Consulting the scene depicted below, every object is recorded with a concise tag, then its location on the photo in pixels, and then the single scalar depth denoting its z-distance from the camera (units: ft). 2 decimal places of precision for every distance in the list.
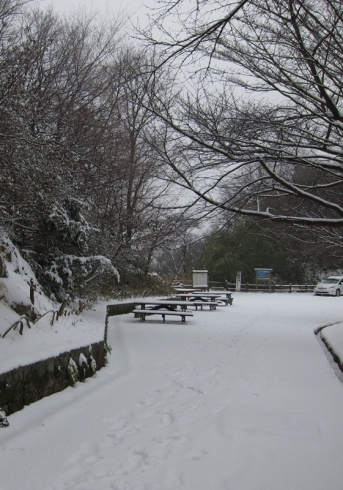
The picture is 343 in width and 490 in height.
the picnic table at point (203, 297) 64.82
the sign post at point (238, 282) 127.39
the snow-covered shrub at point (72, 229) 35.63
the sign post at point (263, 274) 121.08
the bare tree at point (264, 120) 23.80
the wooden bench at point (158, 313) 44.60
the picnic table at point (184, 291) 73.01
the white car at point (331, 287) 105.91
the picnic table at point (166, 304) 46.52
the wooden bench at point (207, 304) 51.98
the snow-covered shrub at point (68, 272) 36.01
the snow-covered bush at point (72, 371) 19.14
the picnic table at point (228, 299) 72.74
